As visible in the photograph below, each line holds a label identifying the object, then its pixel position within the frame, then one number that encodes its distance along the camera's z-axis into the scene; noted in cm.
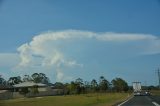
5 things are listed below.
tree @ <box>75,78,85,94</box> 8007
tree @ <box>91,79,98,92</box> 9291
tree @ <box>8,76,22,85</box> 10669
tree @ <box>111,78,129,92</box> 9989
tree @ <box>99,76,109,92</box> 9338
